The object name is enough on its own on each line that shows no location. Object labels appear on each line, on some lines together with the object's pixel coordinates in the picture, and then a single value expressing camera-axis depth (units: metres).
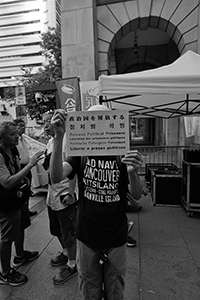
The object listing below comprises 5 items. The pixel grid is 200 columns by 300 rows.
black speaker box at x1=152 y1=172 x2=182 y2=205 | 5.13
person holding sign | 1.63
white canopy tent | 3.26
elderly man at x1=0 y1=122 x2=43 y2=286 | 2.27
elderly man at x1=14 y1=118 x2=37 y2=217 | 3.79
